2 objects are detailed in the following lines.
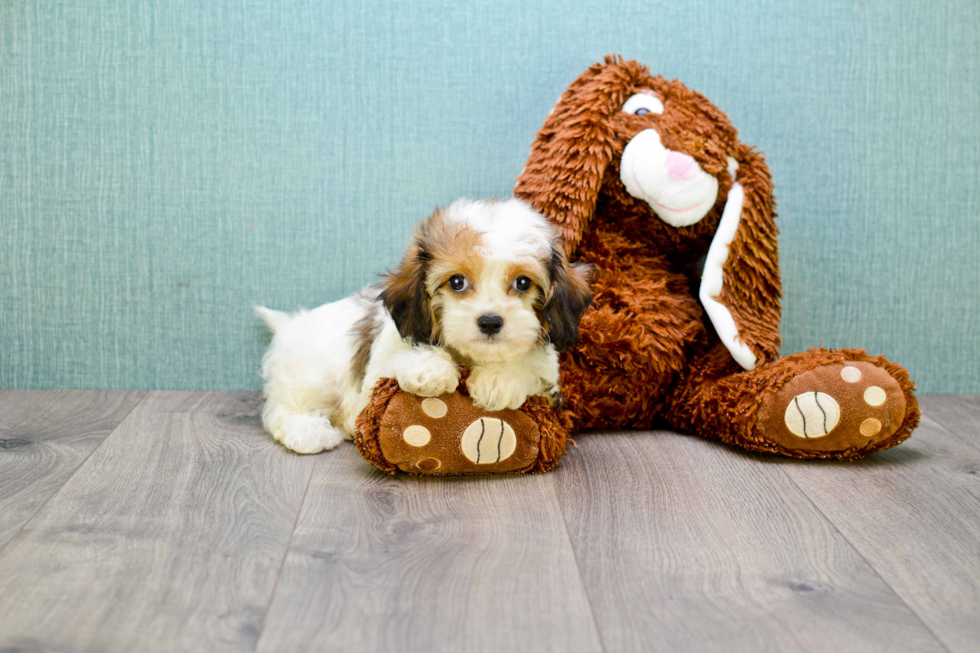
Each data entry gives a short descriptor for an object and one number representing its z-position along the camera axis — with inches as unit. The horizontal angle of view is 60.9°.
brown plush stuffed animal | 74.7
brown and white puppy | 63.7
